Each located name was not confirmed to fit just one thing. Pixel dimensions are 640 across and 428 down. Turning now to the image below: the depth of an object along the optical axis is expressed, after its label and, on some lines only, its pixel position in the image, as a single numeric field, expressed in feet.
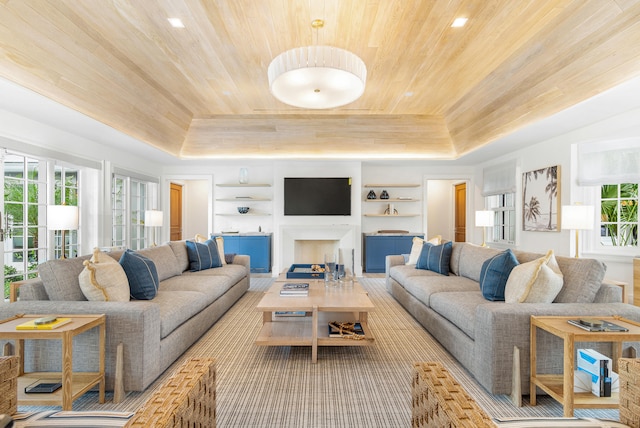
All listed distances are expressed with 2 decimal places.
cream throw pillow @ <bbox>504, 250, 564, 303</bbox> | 8.09
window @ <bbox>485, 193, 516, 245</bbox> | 20.53
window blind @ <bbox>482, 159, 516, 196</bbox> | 19.62
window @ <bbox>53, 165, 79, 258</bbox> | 15.29
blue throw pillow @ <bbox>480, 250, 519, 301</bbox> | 9.37
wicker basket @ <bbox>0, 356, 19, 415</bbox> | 4.16
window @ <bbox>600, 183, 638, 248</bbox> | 13.84
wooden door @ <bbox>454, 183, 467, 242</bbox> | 28.94
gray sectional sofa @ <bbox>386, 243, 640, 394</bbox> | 7.37
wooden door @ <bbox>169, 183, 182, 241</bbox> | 30.22
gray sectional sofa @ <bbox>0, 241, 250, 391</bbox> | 7.41
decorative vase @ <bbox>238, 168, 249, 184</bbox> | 24.35
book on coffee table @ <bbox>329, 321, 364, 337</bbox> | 9.75
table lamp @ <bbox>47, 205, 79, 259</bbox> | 10.74
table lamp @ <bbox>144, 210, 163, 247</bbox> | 17.57
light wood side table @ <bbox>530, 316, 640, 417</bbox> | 6.31
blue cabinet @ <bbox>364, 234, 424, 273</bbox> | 23.49
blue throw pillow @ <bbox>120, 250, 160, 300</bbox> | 9.66
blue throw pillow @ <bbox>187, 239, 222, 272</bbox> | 15.40
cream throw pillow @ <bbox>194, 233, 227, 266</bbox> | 16.96
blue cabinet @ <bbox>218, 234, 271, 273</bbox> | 23.45
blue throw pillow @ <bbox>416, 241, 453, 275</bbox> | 14.70
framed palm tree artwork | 15.93
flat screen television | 23.03
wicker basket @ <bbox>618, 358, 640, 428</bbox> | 4.08
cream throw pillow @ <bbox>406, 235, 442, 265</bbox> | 16.42
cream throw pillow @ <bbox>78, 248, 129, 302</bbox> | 8.16
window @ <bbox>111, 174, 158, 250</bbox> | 19.60
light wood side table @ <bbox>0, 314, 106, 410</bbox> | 6.37
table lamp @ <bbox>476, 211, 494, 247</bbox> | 17.27
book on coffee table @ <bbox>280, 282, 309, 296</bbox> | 10.69
